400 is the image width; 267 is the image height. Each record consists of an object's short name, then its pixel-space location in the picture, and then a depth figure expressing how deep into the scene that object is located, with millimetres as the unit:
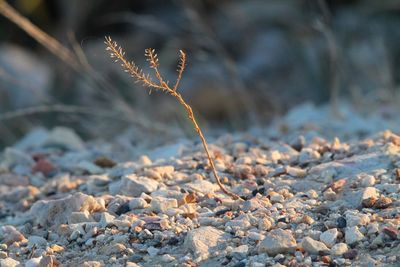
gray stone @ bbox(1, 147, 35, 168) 6902
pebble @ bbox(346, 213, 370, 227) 4297
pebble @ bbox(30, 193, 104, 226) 4844
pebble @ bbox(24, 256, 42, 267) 4195
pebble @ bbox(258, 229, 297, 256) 4078
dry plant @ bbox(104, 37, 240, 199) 4633
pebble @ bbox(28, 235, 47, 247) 4570
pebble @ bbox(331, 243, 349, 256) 4062
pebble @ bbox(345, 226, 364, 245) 4156
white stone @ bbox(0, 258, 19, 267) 4227
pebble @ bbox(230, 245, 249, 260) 4105
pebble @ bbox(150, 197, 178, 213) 4739
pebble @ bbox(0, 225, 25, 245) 4676
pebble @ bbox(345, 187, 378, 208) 4602
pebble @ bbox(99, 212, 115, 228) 4574
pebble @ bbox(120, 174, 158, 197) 5090
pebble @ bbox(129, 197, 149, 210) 4809
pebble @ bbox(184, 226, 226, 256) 4184
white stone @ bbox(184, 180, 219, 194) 5059
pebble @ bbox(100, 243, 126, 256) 4305
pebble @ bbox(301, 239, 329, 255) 4074
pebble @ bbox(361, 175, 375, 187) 4848
